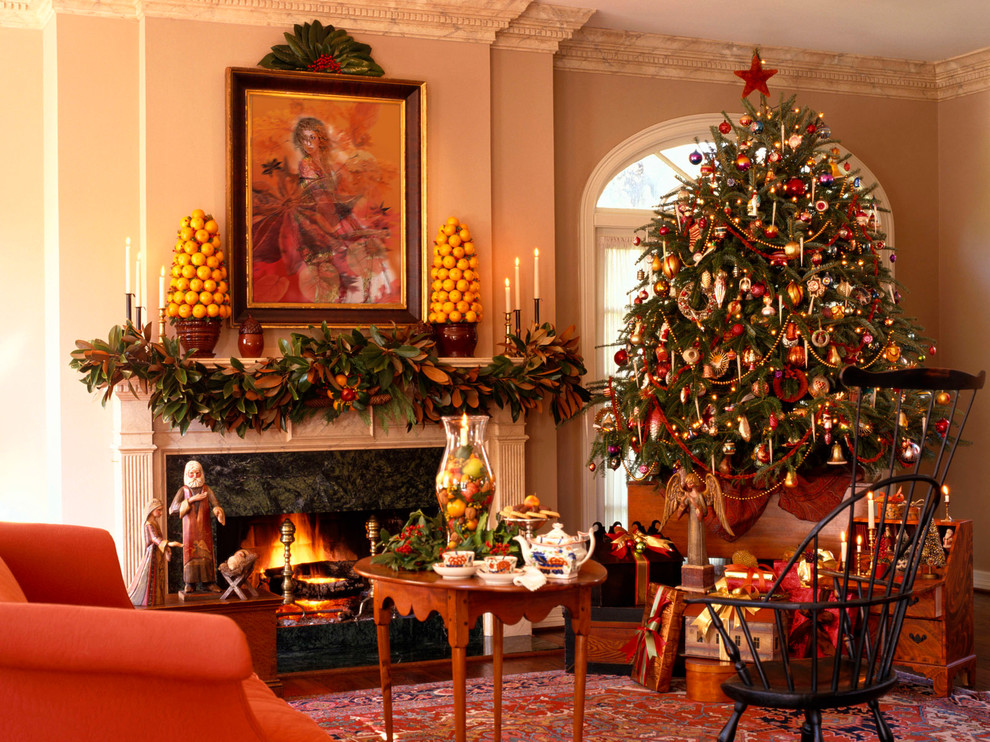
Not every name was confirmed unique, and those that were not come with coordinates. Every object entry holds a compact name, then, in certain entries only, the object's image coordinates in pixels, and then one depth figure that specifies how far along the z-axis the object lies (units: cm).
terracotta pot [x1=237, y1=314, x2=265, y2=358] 543
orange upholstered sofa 195
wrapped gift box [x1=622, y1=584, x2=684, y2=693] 464
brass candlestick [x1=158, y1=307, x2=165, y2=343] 536
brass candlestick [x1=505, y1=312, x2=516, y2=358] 577
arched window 657
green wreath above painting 559
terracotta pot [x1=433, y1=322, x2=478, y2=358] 571
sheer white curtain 671
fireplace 529
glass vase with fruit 338
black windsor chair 257
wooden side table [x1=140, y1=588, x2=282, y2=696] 462
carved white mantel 527
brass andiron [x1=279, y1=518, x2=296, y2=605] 567
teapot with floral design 321
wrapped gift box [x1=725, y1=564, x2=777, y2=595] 462
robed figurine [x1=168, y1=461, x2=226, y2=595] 465
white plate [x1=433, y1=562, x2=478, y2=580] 321
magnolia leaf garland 514
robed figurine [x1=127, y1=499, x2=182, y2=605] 448
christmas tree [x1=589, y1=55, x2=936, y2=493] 527
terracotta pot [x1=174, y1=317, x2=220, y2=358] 529
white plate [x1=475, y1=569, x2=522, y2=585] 317
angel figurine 470
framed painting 557
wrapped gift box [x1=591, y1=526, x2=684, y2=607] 507
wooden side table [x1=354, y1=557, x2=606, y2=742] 319
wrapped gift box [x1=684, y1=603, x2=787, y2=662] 445
